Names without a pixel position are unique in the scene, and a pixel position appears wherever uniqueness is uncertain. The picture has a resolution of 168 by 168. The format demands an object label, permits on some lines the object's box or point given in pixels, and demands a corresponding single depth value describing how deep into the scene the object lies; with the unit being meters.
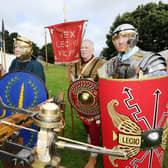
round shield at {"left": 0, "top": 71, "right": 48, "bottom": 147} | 1.92
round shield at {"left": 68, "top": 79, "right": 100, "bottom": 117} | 2.01
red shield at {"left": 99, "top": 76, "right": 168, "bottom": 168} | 1.47
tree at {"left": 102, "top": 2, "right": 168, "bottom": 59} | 13.79
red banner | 2.50
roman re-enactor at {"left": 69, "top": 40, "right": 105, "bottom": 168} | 2.12
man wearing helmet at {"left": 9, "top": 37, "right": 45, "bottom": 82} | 2.16
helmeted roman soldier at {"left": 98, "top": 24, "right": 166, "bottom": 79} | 1.58
